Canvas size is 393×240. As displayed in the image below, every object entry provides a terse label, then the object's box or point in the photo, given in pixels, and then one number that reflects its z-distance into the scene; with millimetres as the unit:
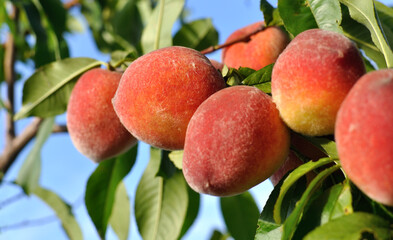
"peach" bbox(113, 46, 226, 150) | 692
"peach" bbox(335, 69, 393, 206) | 580
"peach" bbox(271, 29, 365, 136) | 634
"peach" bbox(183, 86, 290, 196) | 650
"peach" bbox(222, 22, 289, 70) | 841
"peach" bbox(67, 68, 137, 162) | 804
